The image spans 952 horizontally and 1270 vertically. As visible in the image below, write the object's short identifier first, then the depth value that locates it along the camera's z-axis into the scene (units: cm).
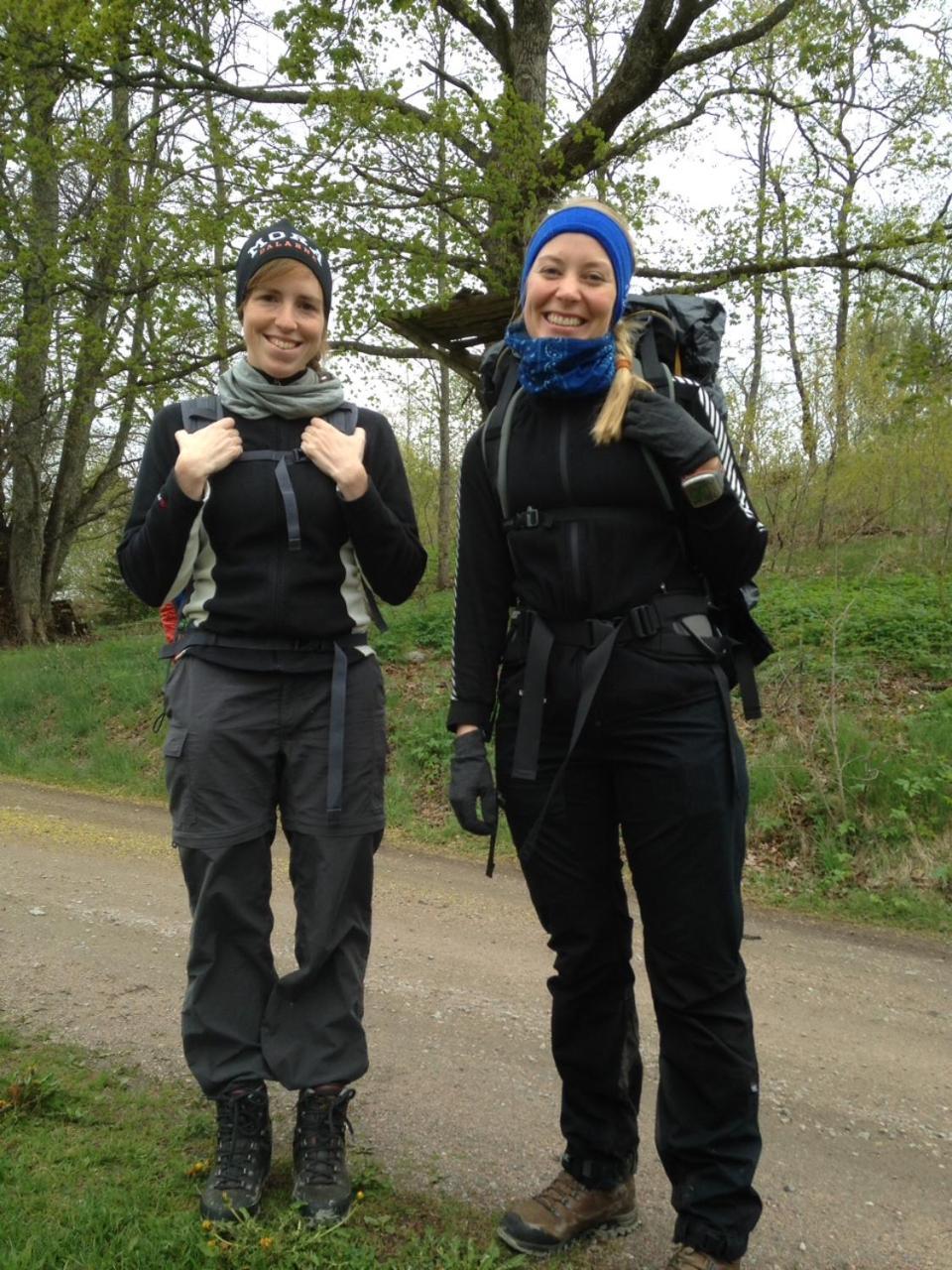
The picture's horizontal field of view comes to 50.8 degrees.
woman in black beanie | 252
